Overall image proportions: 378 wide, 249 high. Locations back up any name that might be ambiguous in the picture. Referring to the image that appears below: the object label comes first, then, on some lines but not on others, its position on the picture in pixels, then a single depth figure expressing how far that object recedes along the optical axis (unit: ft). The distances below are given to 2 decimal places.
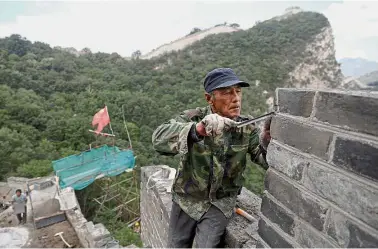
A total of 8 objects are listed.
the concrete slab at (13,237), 25.25
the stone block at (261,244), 4.21
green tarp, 33.60
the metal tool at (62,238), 25.69
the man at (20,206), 29.80
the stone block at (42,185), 35.64
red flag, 39.58
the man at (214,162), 6.66
